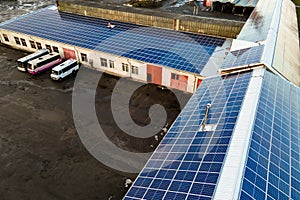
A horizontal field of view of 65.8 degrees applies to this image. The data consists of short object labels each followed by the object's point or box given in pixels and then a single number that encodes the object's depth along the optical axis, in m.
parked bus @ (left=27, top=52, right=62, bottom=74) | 32.41
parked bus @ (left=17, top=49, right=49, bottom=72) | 32.91
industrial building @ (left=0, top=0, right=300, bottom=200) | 12.11
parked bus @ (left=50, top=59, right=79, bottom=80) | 31.30
